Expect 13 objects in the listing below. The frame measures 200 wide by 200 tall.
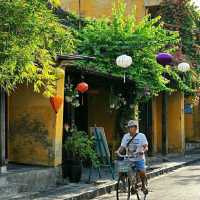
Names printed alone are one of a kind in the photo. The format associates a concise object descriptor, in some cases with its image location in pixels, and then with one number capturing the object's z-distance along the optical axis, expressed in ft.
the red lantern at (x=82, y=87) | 51.72
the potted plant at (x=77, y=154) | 49.08
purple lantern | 60.08
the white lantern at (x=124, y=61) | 53.88
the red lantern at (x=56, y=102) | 46.60
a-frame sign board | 52.91
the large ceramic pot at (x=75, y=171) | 48.96
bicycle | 38.45
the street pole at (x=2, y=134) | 42.80
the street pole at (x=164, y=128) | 76.55
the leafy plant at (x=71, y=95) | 52.75
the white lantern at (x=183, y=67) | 67.52
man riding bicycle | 39.17
